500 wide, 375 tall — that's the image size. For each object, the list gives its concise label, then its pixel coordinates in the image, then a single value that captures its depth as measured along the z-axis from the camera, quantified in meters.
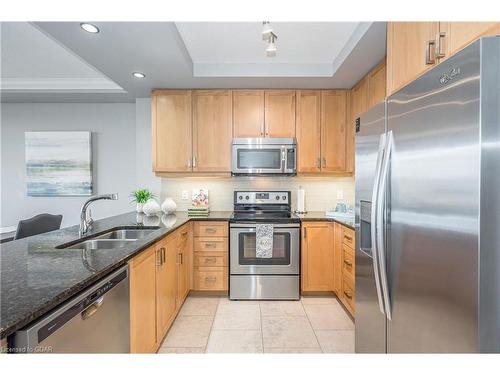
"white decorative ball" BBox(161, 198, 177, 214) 3.30
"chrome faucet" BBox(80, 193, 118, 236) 2.06
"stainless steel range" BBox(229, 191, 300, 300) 3.08
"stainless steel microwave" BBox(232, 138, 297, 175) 3.32
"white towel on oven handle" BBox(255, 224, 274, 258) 3.05
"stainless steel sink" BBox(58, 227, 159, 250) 1.95
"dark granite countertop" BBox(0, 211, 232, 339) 0.85
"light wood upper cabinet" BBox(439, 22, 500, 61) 0.95
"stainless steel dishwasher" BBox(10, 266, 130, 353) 0.84
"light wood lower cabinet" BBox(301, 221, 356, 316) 3.08
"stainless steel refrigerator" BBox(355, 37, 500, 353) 0.84
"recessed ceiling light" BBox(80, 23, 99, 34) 1.96
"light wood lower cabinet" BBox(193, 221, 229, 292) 3.16
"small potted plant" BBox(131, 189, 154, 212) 3.26
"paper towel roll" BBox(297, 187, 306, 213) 3.55
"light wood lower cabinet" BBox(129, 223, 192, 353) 1.61
